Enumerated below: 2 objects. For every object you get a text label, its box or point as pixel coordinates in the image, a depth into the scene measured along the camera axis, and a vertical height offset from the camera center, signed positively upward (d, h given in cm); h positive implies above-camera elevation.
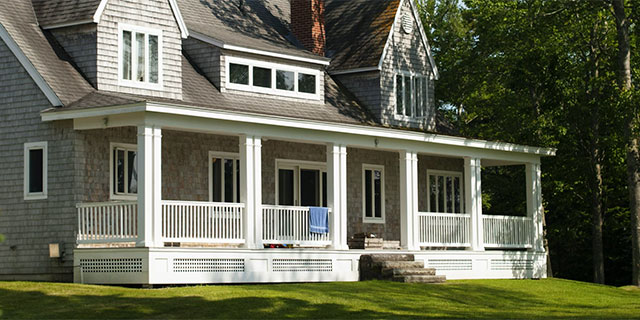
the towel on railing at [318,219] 2598 +10
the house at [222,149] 2275 +200
